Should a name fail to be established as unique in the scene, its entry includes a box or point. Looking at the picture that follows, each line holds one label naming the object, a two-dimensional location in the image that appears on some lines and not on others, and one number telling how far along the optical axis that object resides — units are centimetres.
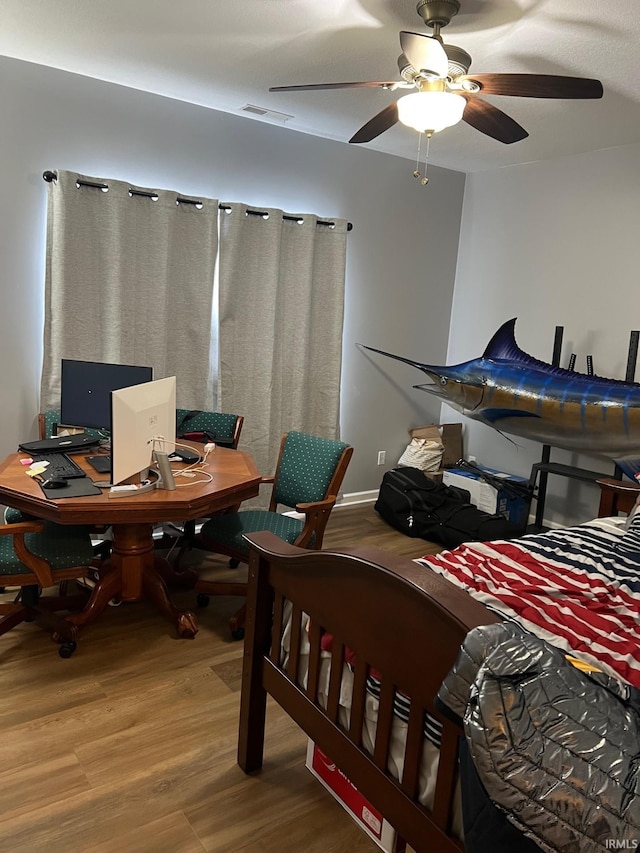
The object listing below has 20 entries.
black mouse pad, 237
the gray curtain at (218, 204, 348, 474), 389
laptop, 287
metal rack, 365
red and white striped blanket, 167
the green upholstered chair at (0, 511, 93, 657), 235
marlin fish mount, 352
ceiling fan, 195
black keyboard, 258
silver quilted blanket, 85
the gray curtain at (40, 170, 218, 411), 330
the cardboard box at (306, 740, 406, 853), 153
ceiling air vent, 359
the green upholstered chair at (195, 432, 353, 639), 281
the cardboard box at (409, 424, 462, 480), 486
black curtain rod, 322
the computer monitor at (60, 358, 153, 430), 286
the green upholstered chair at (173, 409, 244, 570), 347
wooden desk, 235
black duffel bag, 397
